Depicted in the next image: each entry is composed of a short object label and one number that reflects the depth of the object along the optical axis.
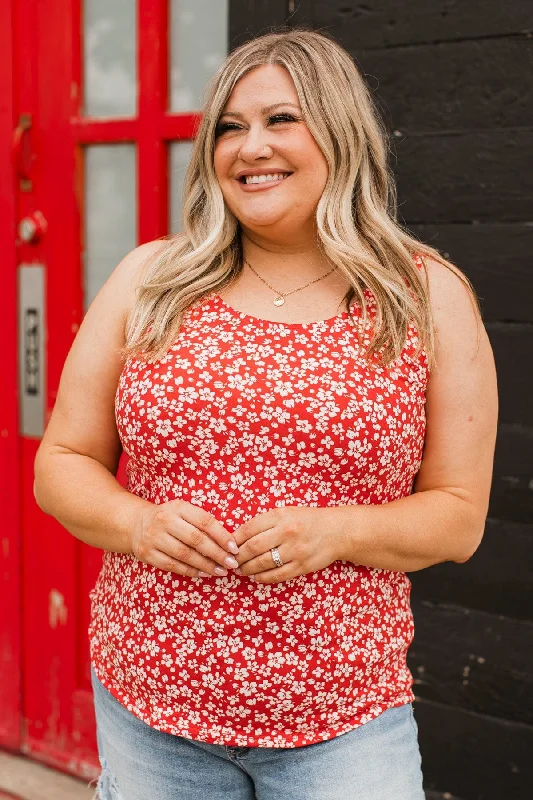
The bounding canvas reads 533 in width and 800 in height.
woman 1.52
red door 2.68
